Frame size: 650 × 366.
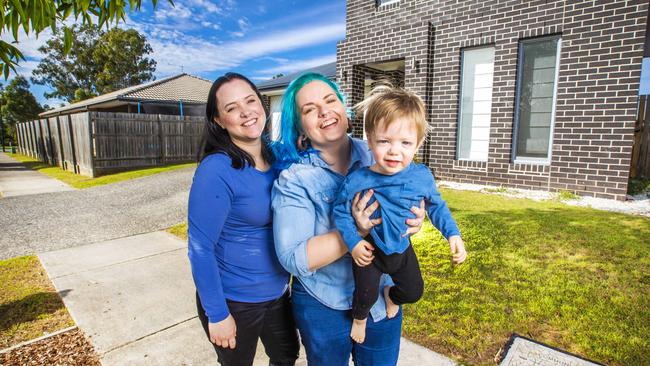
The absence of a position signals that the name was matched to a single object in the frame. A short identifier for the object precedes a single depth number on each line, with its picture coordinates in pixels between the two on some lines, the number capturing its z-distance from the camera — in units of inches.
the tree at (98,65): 1959.9
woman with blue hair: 59.0
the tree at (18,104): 2105.1
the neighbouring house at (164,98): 928.9
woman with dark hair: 64.4
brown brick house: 257.4
